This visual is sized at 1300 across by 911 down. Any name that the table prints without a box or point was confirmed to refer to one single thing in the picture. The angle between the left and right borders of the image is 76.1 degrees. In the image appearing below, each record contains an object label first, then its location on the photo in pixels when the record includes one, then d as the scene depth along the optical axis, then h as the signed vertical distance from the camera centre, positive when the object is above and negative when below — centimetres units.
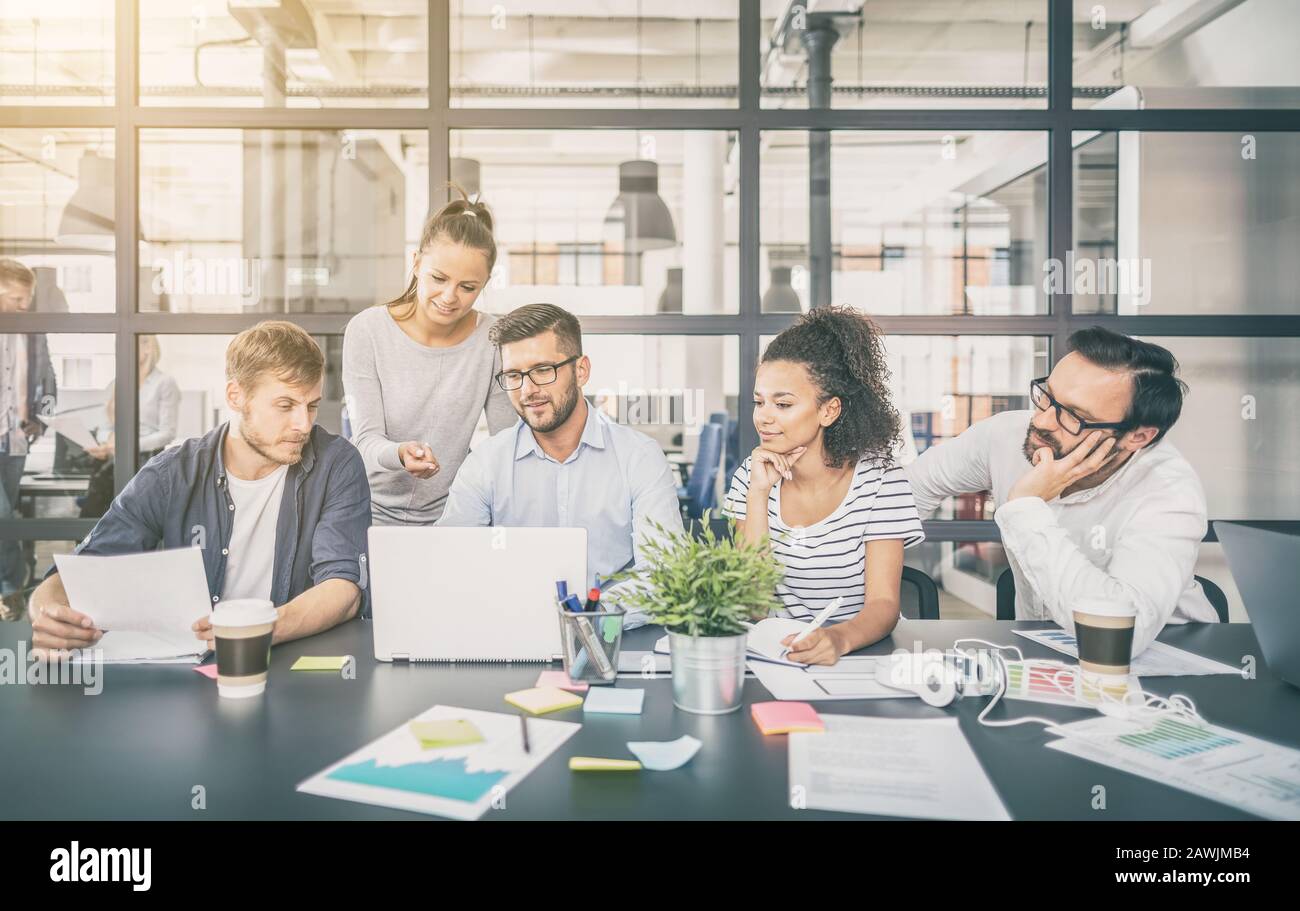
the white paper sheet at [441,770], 97 -40
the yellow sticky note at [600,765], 105 -40
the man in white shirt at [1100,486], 182 -9
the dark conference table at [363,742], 96 -40
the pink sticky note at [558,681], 137 -39
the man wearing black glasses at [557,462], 230 -3
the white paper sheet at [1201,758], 99 -41
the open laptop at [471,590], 147 -25
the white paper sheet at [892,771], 96 -41
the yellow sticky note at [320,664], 149 -39
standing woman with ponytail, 258 +25
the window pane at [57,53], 333 +172
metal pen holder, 139 -32
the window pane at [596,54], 443 +261
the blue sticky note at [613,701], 126 -39
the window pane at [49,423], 339 +11
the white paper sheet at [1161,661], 150 -40
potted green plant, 126 -24
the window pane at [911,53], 357 +217
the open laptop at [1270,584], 132 -22
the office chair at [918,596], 215 -39
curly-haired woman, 204 -6
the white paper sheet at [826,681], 134 -39
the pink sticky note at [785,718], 118 -39
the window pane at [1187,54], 347 +182
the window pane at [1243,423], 355 +12
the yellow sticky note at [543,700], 127 -39
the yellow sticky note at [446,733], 113 -39
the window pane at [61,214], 335 +105
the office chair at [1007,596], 228 -40
